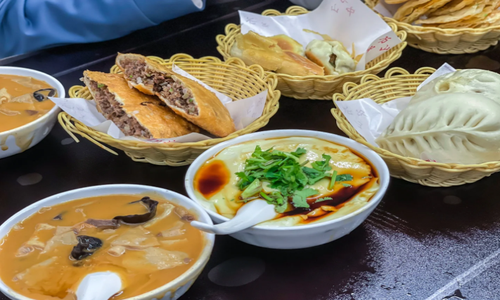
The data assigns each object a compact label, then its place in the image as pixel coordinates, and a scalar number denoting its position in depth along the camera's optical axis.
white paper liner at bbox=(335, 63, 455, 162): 0.75
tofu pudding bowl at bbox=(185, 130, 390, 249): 0.58
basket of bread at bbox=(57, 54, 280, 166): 0.71
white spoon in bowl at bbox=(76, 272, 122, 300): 0.53
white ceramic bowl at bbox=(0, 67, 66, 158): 0.70
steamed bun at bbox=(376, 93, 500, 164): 0.68
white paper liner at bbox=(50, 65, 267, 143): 0.72
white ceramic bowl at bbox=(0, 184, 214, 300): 0.53
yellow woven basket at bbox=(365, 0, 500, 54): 0.92
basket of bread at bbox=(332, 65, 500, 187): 0.67
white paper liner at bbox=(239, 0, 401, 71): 0.92
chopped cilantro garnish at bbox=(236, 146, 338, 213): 0.61
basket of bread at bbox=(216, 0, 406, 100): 0.84
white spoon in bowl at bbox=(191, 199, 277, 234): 0.55
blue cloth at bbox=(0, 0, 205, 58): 0.99
